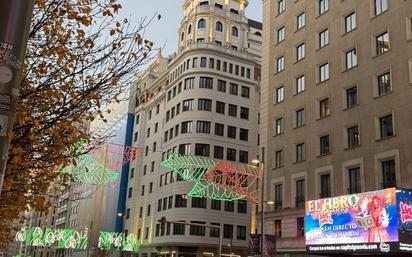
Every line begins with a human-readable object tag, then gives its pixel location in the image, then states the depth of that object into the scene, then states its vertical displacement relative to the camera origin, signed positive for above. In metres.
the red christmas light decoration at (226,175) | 38.94 +6.20
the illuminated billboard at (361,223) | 25.94 +2.05
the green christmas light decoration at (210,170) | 39.53 +7.60
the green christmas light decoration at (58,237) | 83.44 +1.07
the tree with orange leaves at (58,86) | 10.31 +3.55
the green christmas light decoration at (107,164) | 54.28 +13.28
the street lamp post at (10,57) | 3.21 +1.18
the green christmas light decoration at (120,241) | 73.50 +0.81
